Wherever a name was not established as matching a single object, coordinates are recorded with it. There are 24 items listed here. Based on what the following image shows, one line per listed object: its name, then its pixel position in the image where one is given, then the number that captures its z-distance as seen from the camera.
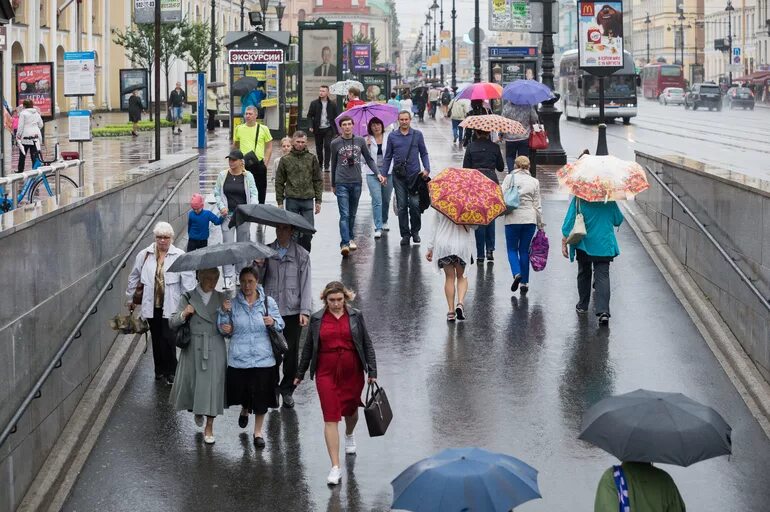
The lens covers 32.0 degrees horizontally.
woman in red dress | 8.55
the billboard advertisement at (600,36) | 26.53
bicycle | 15.58
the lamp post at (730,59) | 99.52
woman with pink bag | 14.25
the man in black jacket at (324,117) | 25.12
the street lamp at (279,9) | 54.37
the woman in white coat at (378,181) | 17.73
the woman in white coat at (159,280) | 10.72
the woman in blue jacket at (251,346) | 9.11
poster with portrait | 38.31
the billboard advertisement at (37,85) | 28.14
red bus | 99.50
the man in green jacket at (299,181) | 15.30
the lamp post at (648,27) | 141.95
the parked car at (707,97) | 83.56
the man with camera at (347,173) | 16.78
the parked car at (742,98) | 85.69
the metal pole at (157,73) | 25.48
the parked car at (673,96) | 95.38
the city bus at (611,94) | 57.00
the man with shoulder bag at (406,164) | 17.11
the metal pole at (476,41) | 51.56
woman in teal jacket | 13.02
